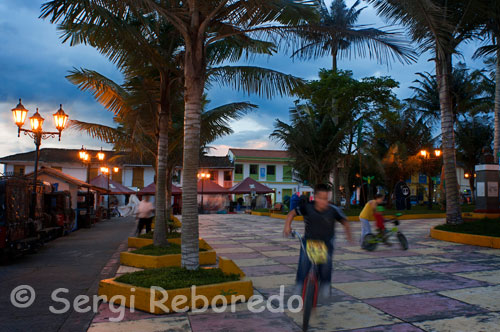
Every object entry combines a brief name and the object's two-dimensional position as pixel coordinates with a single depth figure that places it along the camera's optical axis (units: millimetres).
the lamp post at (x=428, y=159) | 33319
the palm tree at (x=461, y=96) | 32375
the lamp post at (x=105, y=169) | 29194
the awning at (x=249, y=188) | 34656
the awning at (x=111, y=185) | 29703
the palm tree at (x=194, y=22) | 5973
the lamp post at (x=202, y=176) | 32316
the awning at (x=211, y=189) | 35031
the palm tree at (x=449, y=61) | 11062
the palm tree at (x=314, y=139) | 23953
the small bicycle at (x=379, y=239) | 9453
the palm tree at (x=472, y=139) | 37375
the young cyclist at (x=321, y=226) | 4387
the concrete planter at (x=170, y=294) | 4962
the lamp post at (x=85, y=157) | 21375
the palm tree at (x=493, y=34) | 12195
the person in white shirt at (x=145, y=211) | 13062
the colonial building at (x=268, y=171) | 50938
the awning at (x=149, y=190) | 30047
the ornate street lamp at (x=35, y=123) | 12438
